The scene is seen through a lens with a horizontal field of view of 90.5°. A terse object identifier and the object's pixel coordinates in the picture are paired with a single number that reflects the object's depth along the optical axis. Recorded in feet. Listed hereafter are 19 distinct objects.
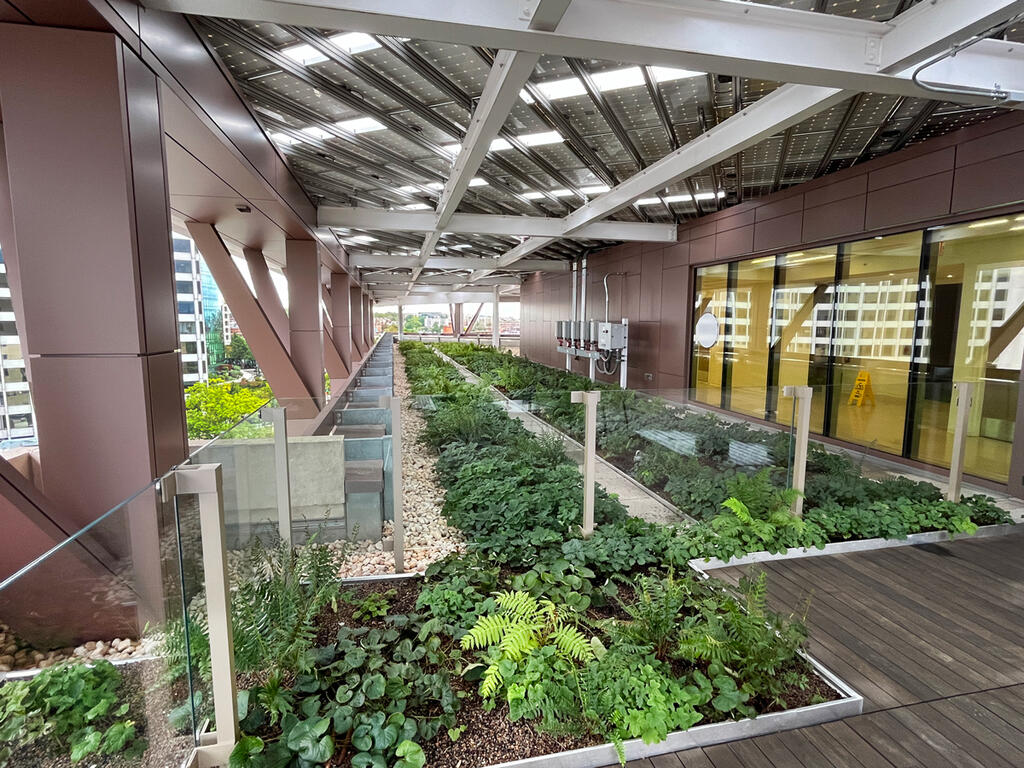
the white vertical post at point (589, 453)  13.28
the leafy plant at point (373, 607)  9.50
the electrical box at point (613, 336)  38.93
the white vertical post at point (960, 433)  15.69
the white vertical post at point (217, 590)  5.54
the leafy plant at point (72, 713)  3.84
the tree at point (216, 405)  31.32
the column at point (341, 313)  48.91
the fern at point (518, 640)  7.41
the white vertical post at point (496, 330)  93.46
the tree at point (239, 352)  50.96
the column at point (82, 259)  7.69
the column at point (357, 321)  67.61
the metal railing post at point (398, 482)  11.95
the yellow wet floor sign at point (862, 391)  21.84
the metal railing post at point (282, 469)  11.02
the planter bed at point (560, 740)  6.74
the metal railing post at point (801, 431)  14.39
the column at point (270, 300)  28.30
